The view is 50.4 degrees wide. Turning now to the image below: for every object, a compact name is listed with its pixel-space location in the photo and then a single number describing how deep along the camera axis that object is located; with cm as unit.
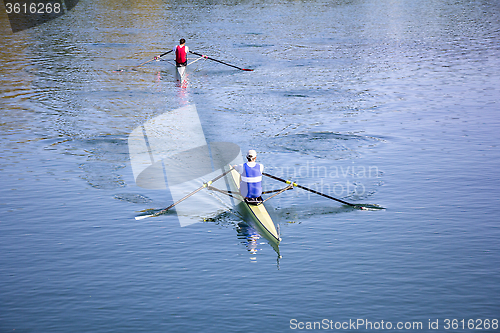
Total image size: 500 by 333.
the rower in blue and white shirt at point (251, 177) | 1767
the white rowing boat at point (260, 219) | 1661
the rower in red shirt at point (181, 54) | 4112
